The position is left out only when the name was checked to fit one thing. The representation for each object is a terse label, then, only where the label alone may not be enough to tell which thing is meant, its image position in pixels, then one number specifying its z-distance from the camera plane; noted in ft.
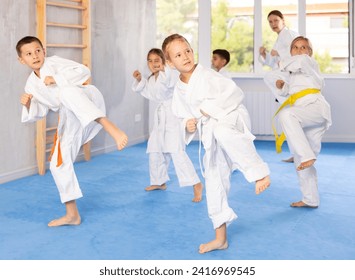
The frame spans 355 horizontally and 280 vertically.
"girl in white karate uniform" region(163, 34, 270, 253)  8.48
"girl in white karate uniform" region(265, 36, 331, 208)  10.92
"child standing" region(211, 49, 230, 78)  16.39
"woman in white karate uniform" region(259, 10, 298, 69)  17.88
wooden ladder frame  15.49
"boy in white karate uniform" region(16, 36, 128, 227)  9.83
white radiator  22.43
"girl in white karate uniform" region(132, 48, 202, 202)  12.85
